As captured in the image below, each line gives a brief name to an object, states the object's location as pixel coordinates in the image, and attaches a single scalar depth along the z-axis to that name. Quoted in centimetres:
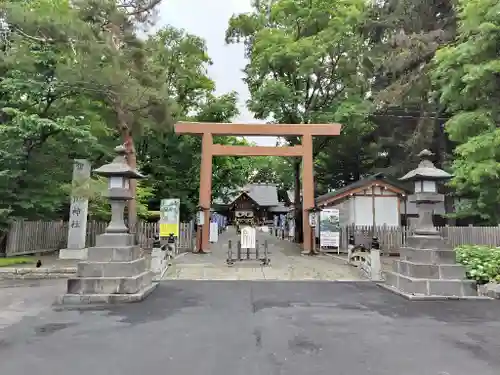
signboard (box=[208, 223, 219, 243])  2515
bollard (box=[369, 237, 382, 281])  1080
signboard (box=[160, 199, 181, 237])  1709
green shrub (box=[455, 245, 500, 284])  879
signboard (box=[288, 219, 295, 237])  2955
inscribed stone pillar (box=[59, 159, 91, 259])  1475
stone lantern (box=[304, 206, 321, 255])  1855
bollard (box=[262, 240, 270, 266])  1349
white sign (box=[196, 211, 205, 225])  1844
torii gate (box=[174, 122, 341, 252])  1850
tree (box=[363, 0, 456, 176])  1652
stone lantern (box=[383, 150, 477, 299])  809
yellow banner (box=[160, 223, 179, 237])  1719
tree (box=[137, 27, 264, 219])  2219
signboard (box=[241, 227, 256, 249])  1390
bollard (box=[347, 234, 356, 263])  1369
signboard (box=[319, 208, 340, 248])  1906
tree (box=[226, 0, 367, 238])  2227
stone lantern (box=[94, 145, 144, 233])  863
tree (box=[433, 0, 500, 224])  1051
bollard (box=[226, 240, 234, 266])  1329
